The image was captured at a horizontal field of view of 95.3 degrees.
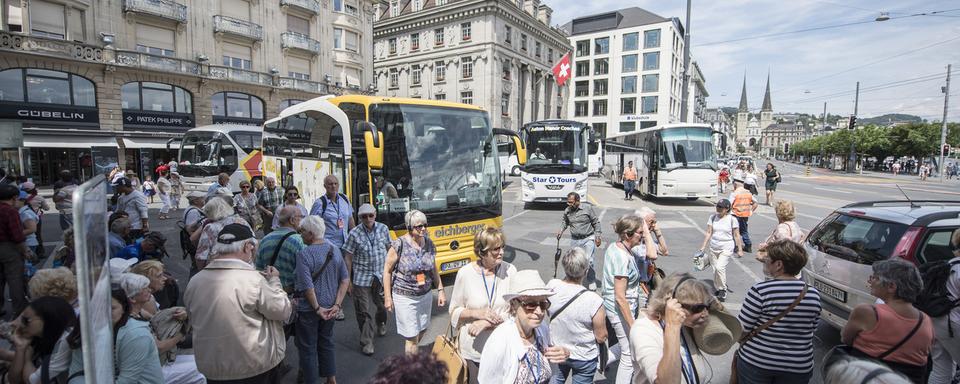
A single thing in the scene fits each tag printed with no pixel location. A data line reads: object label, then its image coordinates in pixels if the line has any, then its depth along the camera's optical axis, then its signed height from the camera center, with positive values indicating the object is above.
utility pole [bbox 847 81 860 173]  47.97 +0.24
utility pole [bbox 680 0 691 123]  16.78 +3.48
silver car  4.25 -0.84
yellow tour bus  6.86 -0.09
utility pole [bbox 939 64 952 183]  34.00 +4.79
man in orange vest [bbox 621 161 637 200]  19.88 -0.95
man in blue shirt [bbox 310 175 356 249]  6.48 -0.82
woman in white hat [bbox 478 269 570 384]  2.52 -1.10
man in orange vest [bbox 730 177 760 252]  9.09 -0.90
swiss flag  24.70 +5.05
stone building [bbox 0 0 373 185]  22.31 +5.10
